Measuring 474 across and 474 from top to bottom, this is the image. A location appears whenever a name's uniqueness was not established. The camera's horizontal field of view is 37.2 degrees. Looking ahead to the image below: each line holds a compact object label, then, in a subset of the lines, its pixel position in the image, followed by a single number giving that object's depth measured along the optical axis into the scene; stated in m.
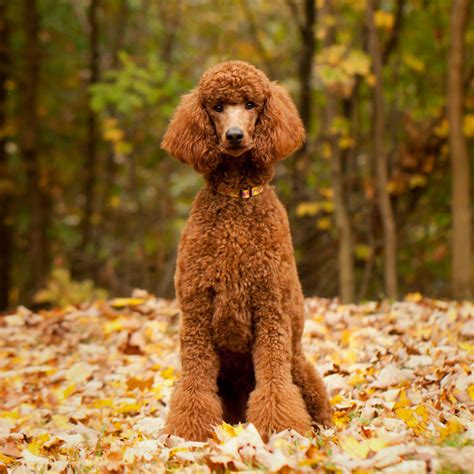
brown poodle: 3.23
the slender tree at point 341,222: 8.33
